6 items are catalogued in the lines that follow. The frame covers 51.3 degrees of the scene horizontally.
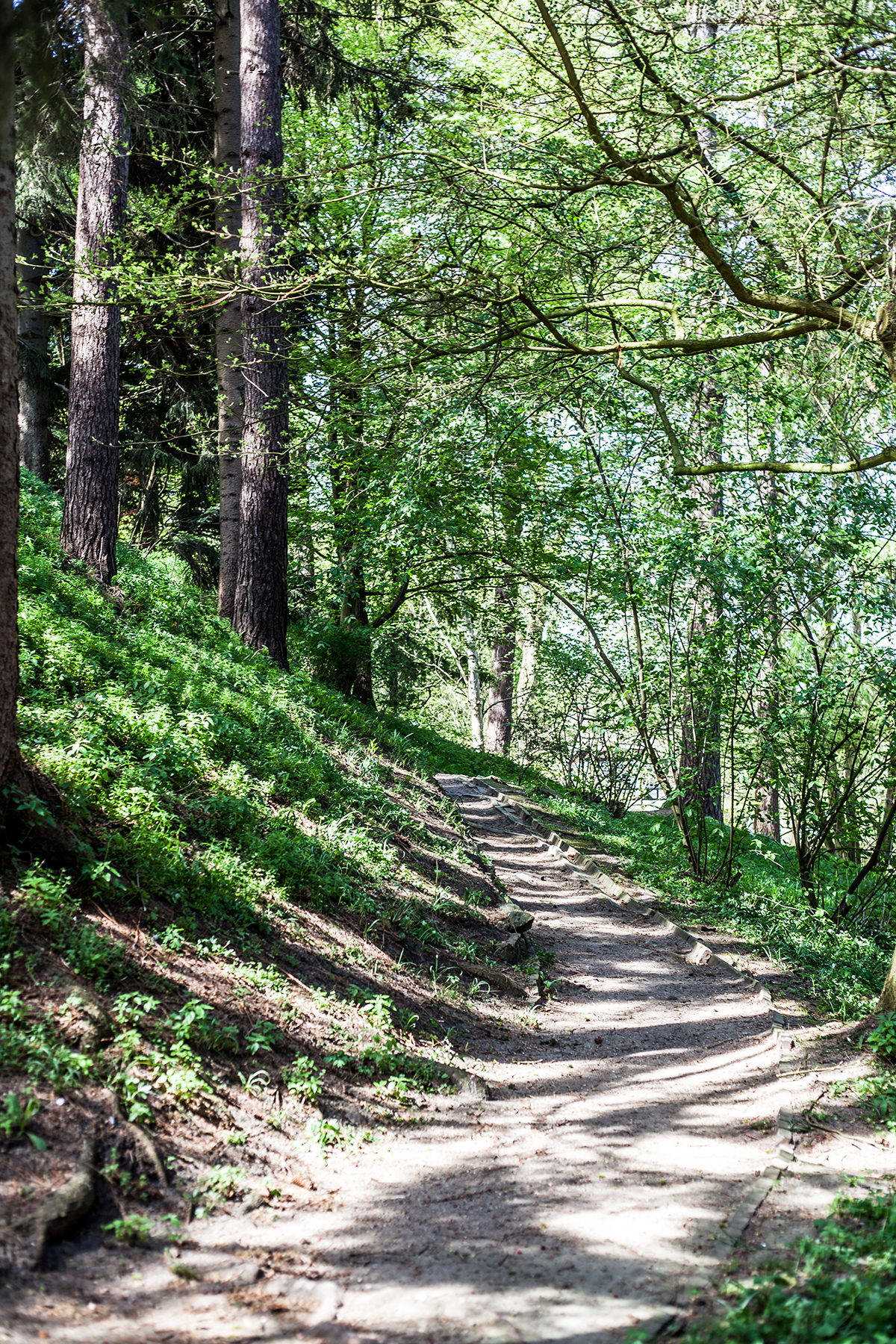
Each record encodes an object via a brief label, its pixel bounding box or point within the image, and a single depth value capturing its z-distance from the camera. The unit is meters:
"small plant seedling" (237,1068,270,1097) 4.51
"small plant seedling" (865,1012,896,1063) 5.53
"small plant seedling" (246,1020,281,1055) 4.68
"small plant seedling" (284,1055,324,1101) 4.67
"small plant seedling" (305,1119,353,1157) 4.47
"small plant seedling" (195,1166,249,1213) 3.76
